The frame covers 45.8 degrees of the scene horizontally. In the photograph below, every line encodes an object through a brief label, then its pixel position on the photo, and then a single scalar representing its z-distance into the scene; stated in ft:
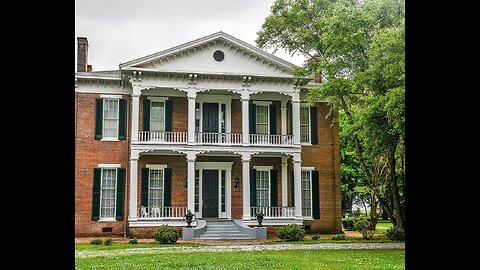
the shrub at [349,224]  82.23
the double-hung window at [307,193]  69.62
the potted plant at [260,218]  62.59
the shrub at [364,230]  62.79
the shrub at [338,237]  62.75
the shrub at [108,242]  55.62
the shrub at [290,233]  61.00
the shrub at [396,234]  61.31
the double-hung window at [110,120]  66.23
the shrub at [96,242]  56.70
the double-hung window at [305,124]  70.85
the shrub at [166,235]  57.21
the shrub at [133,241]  56.29
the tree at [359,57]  51.34
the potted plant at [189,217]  60.64
